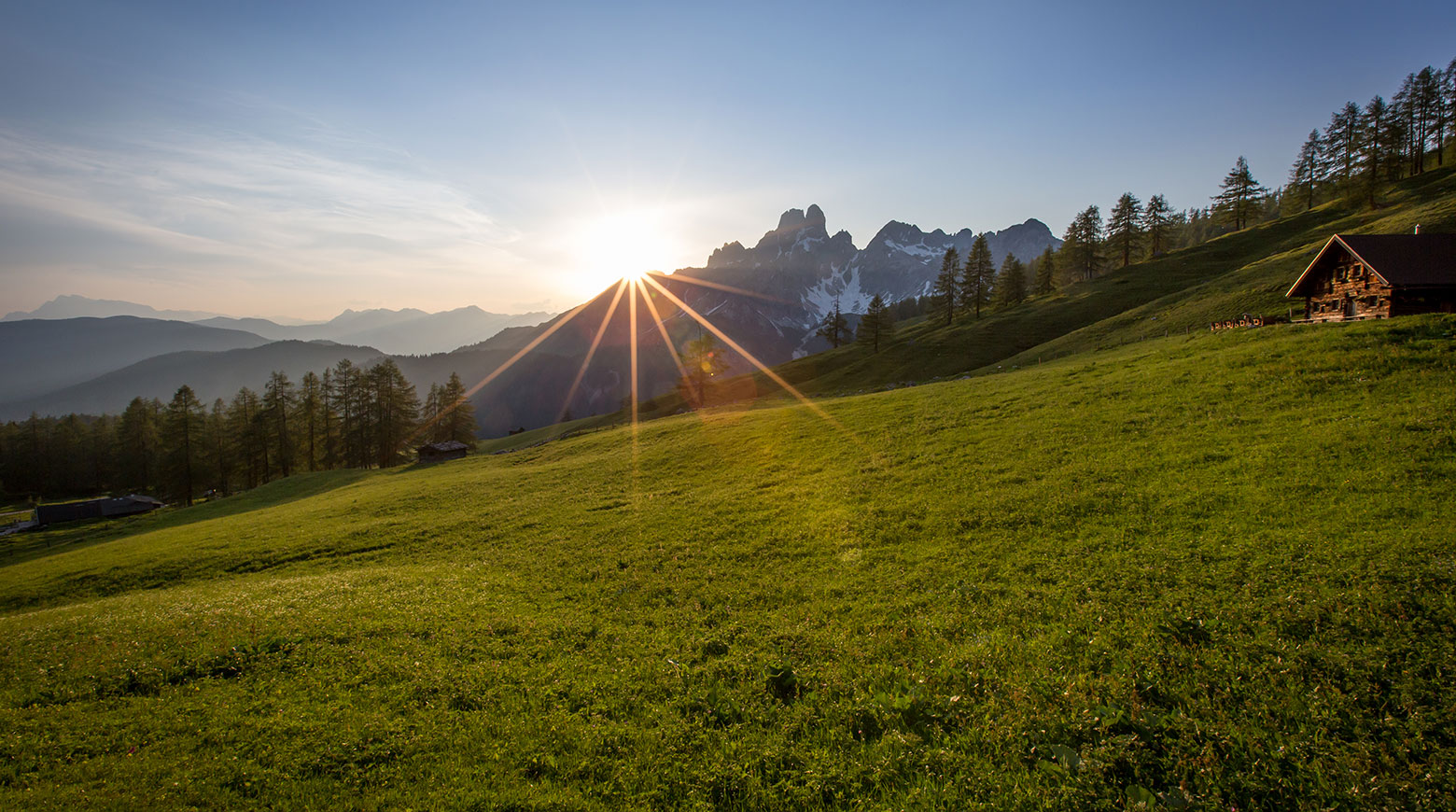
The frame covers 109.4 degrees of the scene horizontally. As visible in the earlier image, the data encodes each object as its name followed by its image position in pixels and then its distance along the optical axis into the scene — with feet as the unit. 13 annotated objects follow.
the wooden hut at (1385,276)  105.70
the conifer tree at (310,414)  262.08
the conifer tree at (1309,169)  326.14
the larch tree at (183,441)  237.66
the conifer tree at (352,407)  264.31
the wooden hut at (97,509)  222.28
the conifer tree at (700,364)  249.34
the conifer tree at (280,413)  254.68
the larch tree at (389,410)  265.13
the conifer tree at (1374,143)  261.03
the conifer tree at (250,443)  253.44
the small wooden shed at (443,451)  250.16
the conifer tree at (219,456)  252.01
